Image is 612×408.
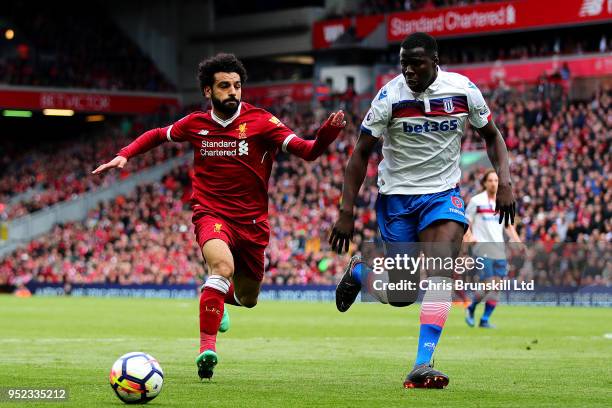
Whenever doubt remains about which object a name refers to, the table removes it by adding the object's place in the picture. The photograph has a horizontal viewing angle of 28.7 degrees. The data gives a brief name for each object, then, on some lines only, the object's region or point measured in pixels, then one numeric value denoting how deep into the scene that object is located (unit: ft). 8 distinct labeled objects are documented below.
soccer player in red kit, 35.99
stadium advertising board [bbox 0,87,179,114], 179.01
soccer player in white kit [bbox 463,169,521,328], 65.72
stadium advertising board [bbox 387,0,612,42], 143.23
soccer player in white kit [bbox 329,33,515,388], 31.50
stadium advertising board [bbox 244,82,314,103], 173.47
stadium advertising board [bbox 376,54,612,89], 137.49
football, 27.20
